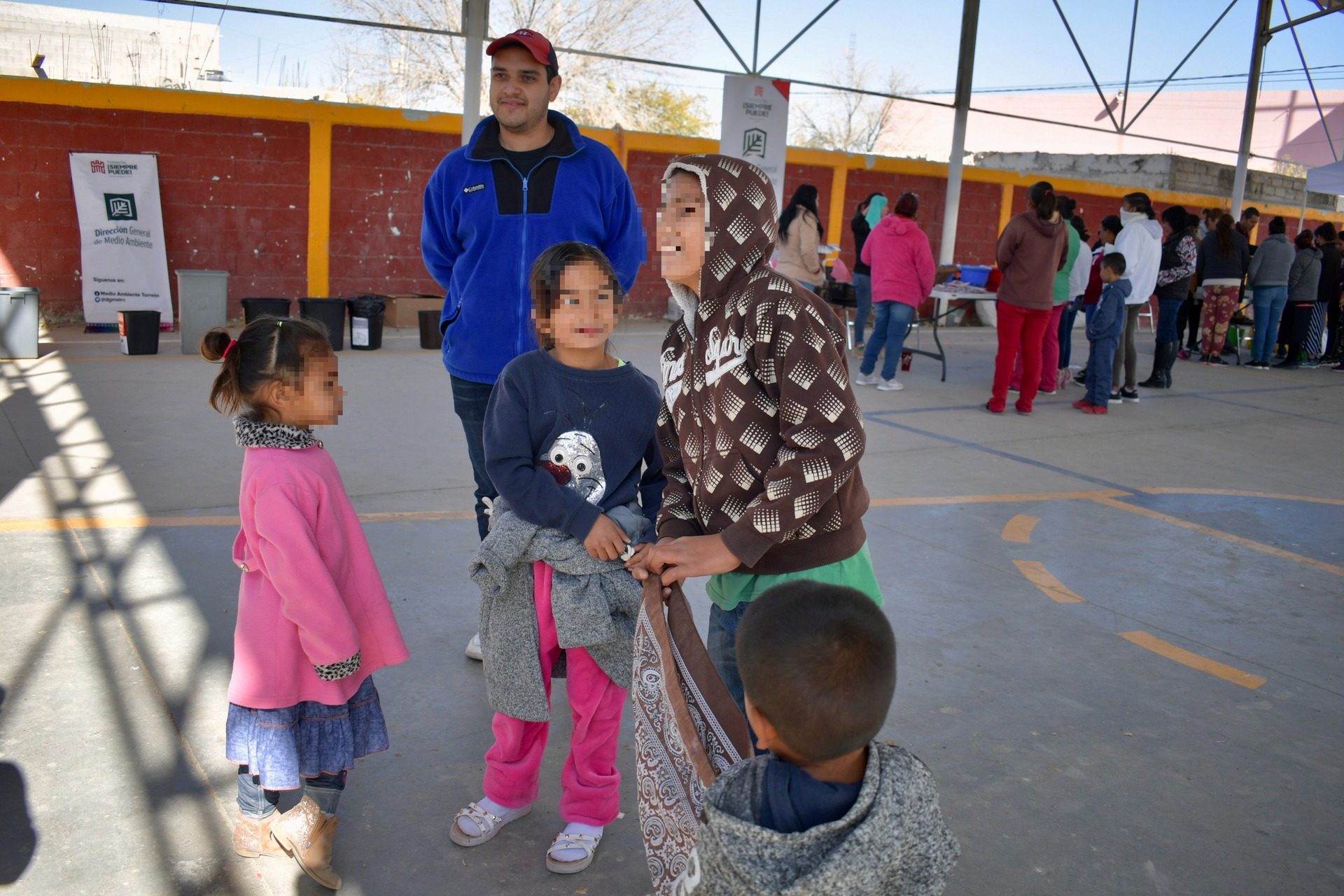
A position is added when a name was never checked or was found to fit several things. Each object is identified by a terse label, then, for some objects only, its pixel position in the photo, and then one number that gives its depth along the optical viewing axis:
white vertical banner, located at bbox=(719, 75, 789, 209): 9.95
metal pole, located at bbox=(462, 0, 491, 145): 9.59
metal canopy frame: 9.59
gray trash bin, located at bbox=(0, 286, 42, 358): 7.32
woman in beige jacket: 8.70
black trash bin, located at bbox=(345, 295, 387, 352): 9.15
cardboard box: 10.84
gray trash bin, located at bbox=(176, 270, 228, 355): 8.74
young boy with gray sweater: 1.31
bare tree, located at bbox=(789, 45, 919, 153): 42.56
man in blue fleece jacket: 2.96
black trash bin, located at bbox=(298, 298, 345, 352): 9.01
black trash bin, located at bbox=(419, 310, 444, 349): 9.52
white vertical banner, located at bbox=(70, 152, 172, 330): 9.63
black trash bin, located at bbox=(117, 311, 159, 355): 8.11
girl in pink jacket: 2.01
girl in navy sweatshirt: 2.21
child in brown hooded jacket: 1.74
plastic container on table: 12.76
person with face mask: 8.67
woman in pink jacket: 8.65
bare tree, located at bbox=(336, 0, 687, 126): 26.50
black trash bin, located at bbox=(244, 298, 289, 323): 8.87
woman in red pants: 7.65
